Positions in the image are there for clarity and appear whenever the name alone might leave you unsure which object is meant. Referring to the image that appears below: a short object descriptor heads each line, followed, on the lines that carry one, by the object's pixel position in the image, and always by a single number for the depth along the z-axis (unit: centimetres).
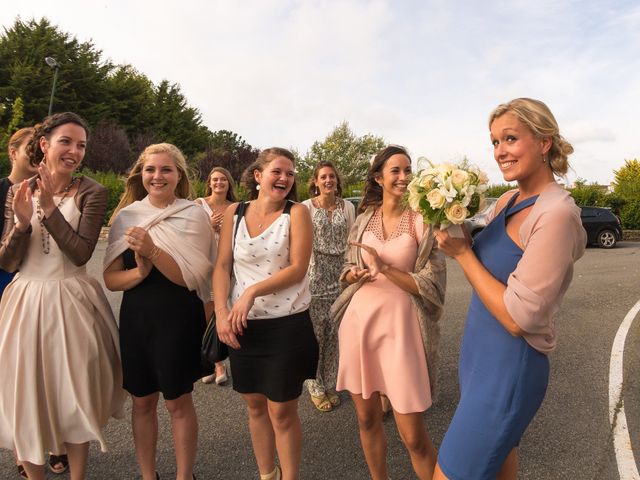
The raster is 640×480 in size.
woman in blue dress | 159
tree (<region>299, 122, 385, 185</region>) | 4297
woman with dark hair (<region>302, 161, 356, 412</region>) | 419
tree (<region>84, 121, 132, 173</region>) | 2908
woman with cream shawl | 262
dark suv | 1602
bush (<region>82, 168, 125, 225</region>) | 1891
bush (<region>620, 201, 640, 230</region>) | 2142
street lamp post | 2139
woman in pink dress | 253
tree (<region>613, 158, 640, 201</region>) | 2192
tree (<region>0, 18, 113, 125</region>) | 3484
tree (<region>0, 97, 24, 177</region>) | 2078
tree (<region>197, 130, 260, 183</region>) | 2891
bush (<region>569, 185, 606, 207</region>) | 2133
